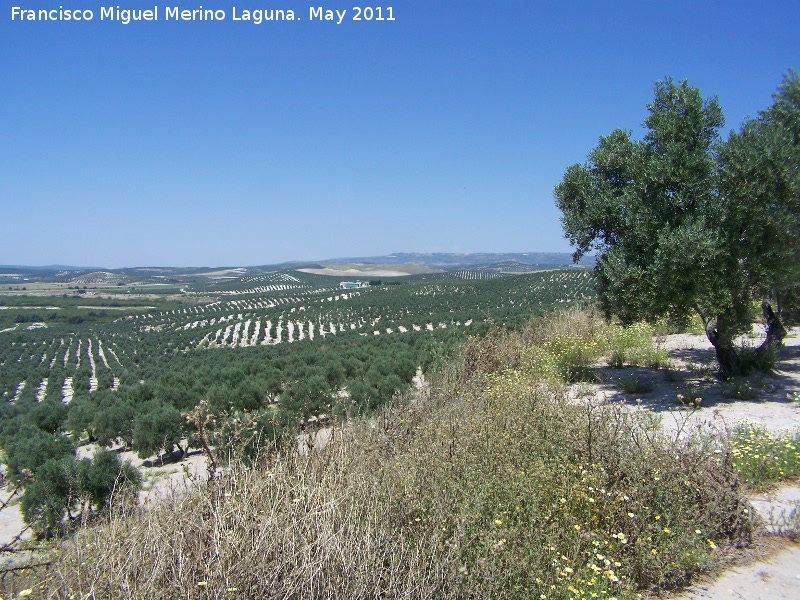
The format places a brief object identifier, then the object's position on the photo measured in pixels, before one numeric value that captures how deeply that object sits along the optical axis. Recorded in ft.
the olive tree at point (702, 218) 27.48
